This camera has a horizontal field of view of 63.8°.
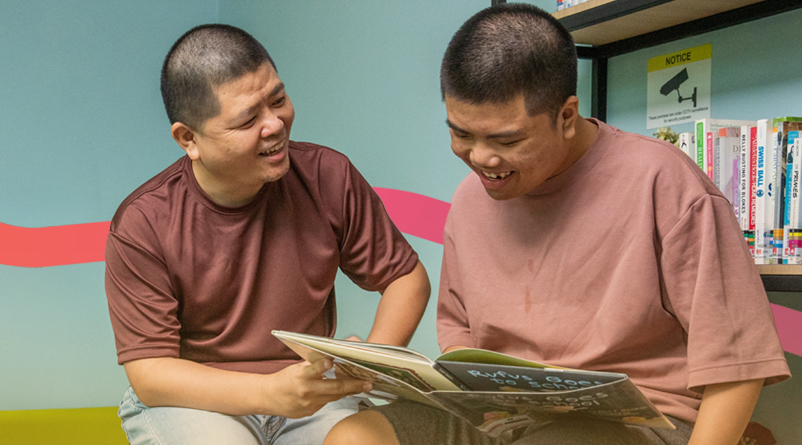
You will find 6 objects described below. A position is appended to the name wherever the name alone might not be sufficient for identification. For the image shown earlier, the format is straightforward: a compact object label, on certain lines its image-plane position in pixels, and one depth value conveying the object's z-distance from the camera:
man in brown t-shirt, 1.09
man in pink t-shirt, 0.81
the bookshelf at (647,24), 1.40
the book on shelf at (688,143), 1.43
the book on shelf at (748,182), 1.30
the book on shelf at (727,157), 1.34
